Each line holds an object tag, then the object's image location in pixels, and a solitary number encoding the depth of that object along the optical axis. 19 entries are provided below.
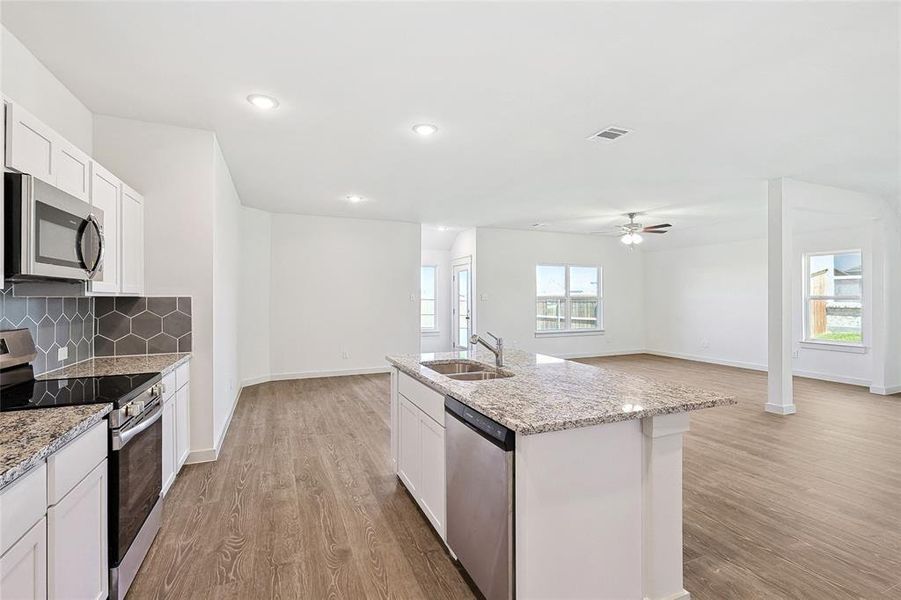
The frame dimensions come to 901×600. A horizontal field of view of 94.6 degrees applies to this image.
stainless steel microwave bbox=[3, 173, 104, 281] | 1.67
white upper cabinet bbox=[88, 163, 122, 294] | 2.39
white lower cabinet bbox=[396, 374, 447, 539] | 2.20
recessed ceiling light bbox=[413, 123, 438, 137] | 3.25
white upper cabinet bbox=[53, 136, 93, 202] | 2.03
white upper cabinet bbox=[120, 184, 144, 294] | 2.79
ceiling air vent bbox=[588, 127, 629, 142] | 3.32
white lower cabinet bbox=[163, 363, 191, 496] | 2.59
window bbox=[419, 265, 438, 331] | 9.73
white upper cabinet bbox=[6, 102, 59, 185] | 1.69
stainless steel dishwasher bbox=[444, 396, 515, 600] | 1.57
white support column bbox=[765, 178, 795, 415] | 4.60
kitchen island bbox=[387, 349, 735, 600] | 1.54
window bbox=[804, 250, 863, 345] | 6.18
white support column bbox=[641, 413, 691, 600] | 1.70
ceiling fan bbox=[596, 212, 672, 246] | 6.37
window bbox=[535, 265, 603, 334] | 8.77
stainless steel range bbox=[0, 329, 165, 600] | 1.72
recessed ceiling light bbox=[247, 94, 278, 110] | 2.76
